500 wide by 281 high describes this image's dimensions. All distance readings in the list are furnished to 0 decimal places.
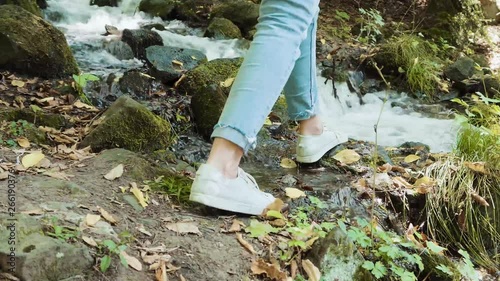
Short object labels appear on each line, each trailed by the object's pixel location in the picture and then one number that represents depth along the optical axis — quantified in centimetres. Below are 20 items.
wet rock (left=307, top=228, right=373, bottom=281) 184
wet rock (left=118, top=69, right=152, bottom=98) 420
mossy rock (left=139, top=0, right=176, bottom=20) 792
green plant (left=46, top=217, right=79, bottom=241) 153
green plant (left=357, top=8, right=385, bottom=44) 733
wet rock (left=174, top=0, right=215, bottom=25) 782
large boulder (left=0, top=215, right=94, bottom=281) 139
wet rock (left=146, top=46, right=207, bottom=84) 450
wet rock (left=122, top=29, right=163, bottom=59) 561
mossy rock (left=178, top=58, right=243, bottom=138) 351
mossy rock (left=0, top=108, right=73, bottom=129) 298
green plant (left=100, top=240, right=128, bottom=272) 152
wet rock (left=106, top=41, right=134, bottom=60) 550
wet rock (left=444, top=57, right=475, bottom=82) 652
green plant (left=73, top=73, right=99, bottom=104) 359
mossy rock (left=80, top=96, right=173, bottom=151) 279
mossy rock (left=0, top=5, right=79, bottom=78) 397
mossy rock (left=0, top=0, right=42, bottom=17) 545
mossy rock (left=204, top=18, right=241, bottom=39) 697
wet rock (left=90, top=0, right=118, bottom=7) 804
